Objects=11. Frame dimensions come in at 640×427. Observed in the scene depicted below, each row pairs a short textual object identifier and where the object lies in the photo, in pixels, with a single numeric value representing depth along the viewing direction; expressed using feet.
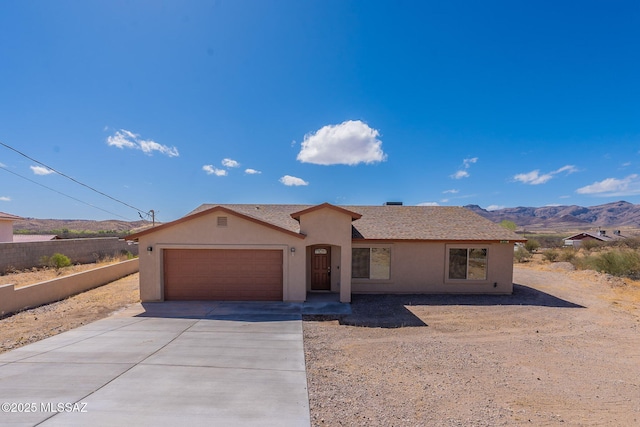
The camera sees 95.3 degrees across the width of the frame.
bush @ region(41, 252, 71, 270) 60.85
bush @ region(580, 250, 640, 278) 61.82
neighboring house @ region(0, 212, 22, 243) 69.72
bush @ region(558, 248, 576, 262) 82.76
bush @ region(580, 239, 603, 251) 109.96
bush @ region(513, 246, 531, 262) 90.01
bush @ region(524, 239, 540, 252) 108.41
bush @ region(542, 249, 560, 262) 87.20
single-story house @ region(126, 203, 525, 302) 39.11
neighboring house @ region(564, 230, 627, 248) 130.59
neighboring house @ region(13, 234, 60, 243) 82.56
